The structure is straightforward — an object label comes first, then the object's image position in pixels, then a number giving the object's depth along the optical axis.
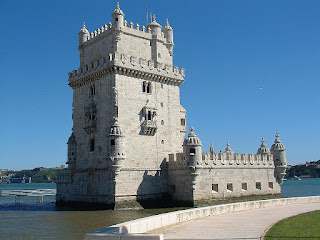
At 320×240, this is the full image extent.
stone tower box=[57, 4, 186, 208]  36.69
